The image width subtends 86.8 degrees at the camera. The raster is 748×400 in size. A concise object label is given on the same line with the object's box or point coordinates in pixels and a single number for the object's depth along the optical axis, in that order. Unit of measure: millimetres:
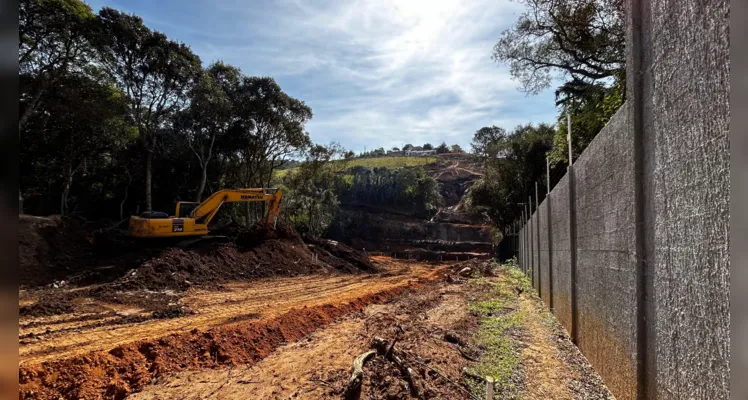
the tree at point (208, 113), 20578
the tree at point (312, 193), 29547
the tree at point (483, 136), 60825
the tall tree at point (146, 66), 16828
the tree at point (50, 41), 12203
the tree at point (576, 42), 10102
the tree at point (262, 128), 24250
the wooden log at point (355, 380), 4023
